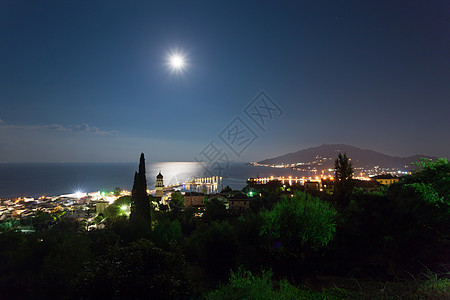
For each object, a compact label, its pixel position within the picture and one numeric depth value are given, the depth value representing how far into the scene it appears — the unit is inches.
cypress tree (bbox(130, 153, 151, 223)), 755.4
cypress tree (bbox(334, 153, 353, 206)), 834.7
